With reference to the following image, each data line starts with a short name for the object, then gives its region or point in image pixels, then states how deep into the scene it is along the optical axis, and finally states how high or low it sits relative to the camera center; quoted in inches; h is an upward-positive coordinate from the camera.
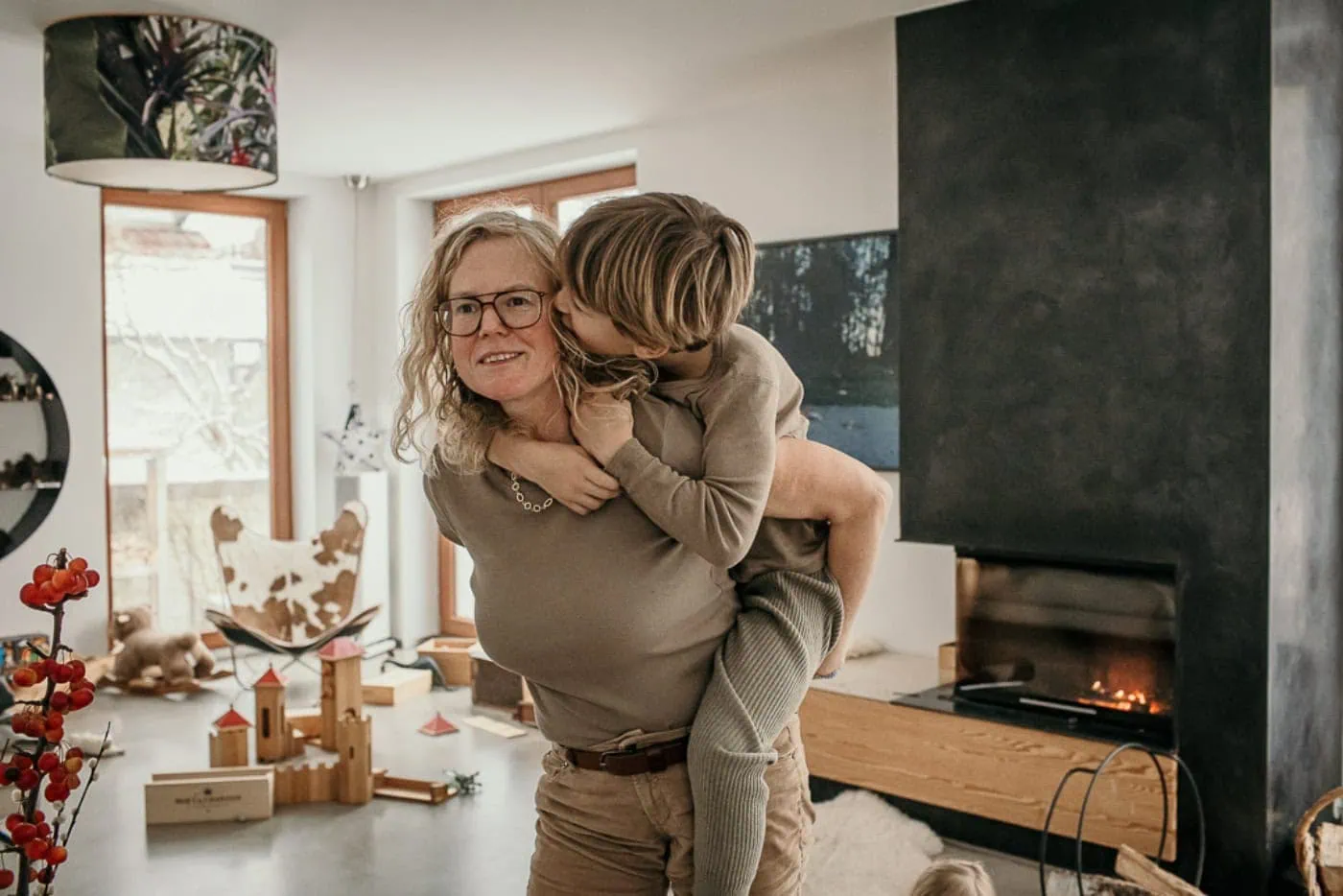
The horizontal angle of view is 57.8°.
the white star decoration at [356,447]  269.4 -7.0
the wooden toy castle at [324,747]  165.3 -48.1
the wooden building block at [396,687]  226.5 -51.3
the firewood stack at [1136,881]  110.2 -43.5
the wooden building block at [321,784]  169.2 -51.2
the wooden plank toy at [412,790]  168.1 -52.5
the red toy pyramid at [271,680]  184.7 -40.2
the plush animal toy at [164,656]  232.2 -46.1
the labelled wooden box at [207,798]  159.2 -50.3
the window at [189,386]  260.8 +6.8
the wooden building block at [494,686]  218.5 -49.3
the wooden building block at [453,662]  243.0 -49.4
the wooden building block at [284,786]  166.9 -50.9
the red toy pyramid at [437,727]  202.8 -52.2
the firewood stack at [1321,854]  113.0 -42.5
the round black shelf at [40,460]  225.6 -7.8
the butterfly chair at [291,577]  242.4 -32.5
